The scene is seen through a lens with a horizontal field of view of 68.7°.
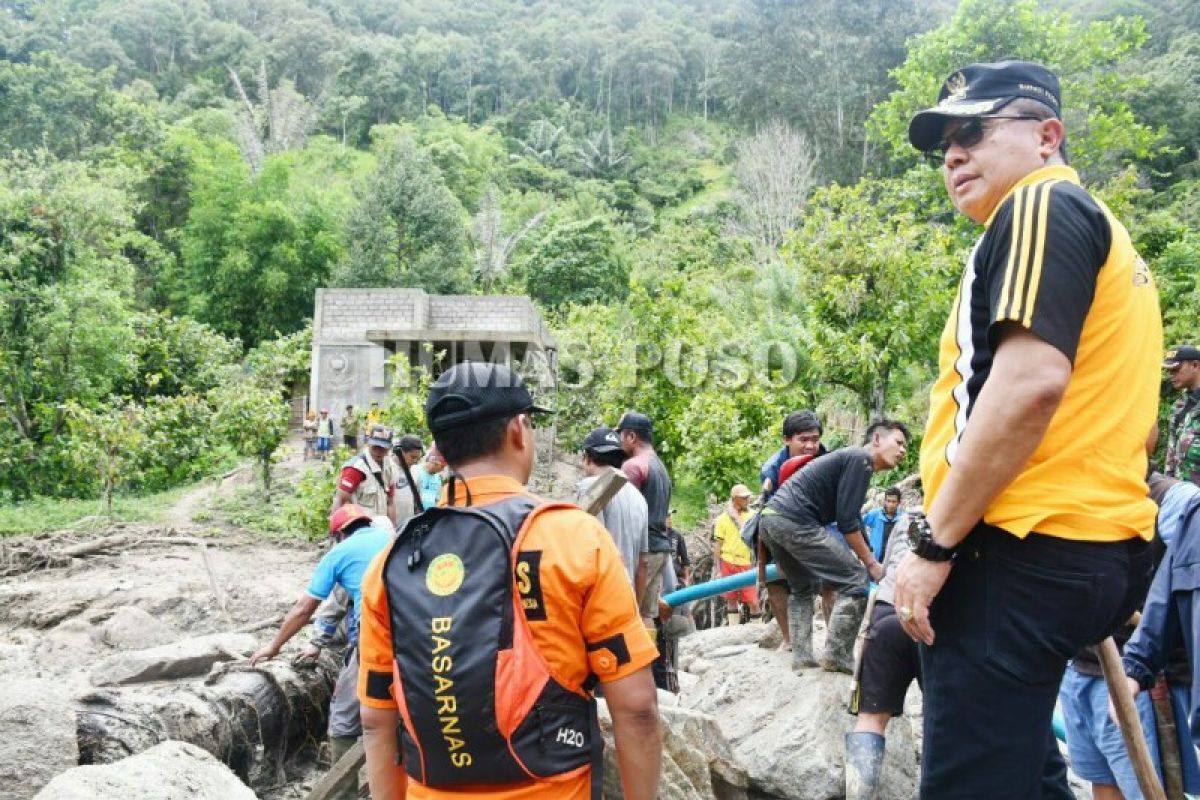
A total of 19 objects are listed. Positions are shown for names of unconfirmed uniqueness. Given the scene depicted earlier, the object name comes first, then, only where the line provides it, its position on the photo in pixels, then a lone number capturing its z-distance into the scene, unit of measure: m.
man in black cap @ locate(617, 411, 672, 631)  6.34
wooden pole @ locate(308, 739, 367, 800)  3.75
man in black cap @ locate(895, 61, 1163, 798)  1.69
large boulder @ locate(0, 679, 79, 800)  3.60
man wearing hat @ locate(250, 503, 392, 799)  5.14
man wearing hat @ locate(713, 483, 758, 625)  9.73
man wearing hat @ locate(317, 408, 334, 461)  22.41
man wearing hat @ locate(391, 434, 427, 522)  7.75
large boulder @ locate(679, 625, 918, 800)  4.26
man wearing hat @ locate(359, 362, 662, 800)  1.94
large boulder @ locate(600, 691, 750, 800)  3.36
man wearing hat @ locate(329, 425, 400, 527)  7.59
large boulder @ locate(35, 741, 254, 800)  2.92
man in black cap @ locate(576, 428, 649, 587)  5.52
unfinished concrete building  23.95
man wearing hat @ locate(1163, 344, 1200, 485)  5.93
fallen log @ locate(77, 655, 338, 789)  4.48
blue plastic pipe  5.18
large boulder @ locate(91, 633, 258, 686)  5.96
